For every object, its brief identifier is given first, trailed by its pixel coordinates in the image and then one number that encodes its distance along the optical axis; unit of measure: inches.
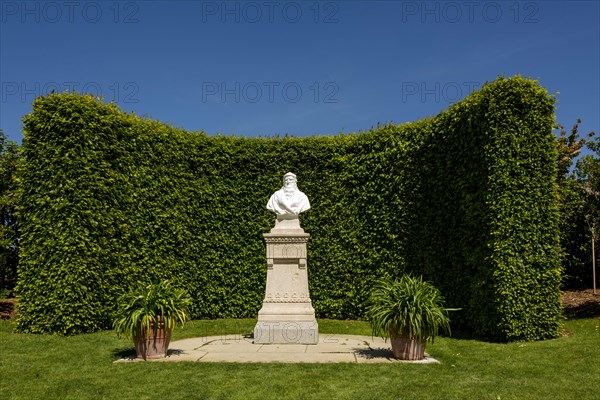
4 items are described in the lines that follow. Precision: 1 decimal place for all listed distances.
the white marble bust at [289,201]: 351.6
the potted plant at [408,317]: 252.2
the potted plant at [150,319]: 259.6
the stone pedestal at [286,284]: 331.6
